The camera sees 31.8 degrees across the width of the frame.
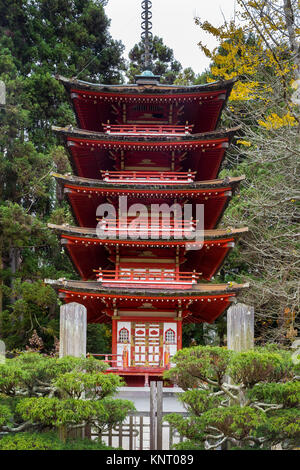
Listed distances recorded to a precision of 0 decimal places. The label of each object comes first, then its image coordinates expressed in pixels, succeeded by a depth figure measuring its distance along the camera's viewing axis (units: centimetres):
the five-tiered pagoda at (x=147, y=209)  1639
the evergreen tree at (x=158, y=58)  3838
